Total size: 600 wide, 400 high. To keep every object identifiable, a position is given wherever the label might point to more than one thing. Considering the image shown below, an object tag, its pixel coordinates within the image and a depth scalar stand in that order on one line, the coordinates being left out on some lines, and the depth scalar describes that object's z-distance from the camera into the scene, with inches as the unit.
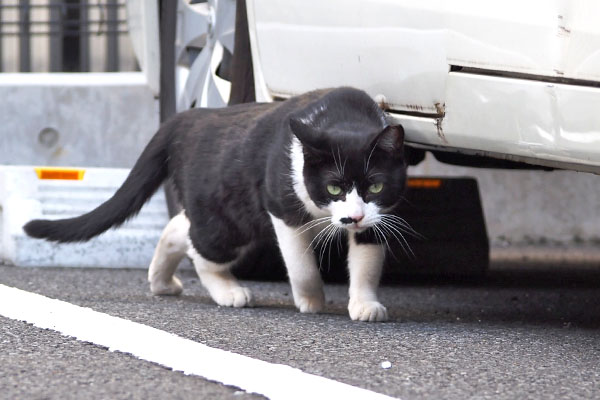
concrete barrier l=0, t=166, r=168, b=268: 323.5
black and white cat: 217.4
